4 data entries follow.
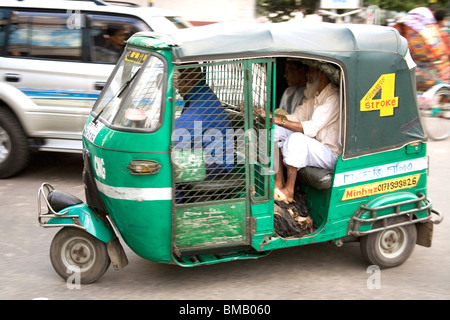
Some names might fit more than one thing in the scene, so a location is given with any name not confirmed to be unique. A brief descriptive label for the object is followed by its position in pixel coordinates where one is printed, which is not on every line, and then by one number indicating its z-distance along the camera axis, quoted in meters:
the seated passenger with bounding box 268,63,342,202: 4.50
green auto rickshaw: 3.92
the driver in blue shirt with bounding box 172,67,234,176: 3.97
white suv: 6.51
